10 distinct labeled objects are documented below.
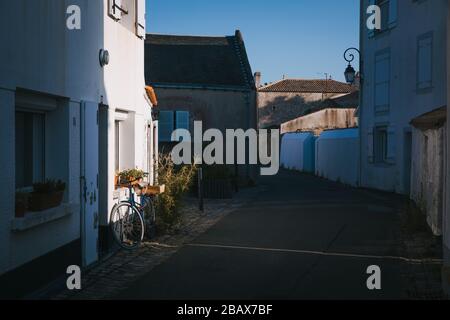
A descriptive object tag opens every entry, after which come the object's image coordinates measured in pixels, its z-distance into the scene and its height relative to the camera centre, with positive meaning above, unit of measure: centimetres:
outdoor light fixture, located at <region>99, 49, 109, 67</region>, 991 +139
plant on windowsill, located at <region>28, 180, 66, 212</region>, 759 -55
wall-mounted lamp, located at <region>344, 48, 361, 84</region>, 2344 +271
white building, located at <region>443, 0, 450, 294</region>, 755 -74
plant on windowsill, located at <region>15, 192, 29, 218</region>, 710 -61
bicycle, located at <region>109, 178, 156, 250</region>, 1060 -118
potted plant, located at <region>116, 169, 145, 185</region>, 1126 -46
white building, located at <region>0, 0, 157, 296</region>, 686 +36
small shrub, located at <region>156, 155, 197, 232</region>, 1251 -85
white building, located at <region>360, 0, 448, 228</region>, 1897 +208
